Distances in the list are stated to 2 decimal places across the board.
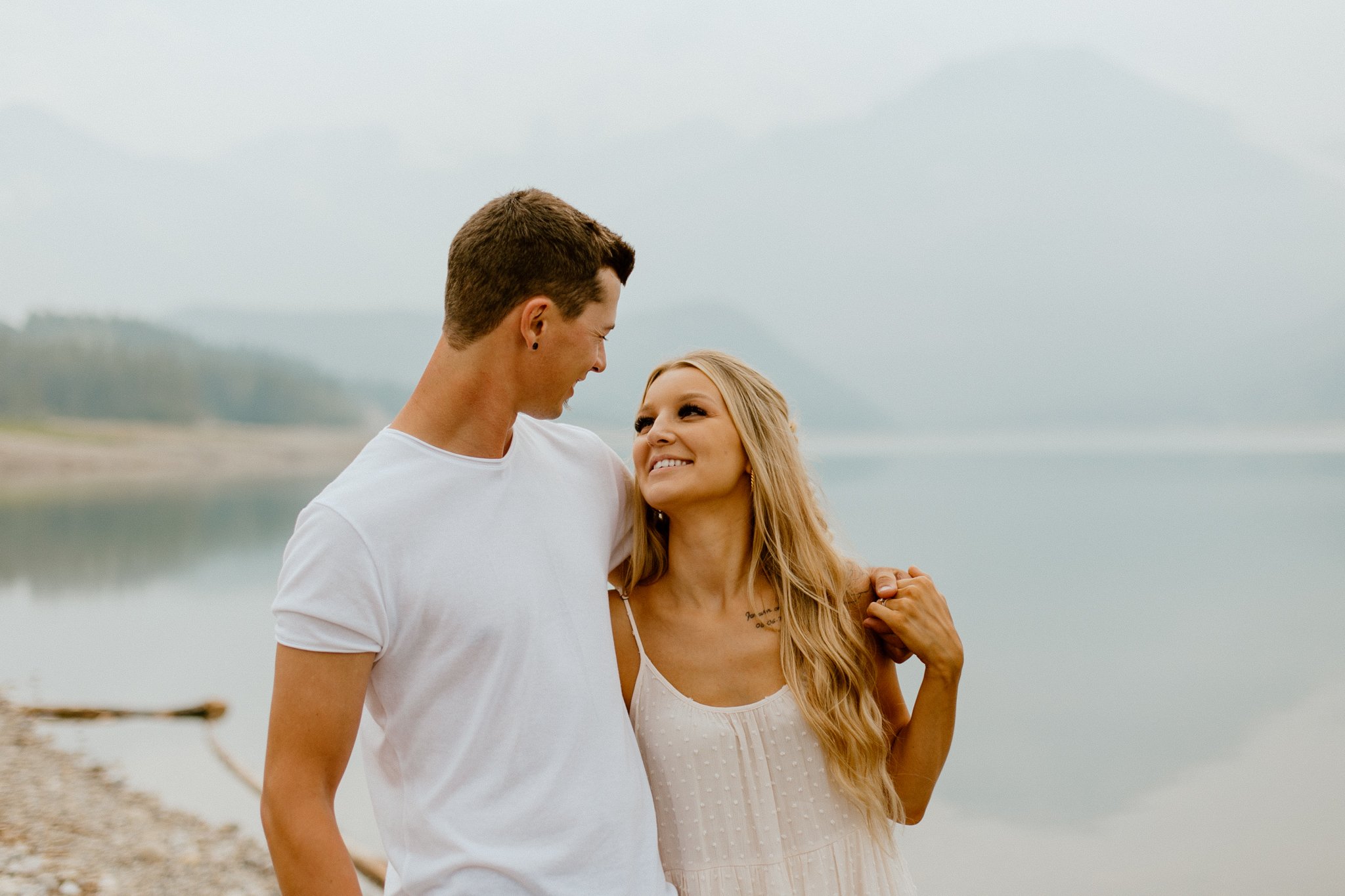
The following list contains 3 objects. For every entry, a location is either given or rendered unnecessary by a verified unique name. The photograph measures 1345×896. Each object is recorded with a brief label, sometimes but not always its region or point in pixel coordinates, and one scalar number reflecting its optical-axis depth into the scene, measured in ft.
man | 5.72
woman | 7.66
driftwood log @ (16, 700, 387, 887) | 24.04
